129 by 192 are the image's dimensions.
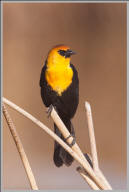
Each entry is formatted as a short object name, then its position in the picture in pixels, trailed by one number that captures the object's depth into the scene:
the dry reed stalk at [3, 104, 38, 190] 5.80
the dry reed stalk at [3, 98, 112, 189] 5.79
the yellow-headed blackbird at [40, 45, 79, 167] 6.06
